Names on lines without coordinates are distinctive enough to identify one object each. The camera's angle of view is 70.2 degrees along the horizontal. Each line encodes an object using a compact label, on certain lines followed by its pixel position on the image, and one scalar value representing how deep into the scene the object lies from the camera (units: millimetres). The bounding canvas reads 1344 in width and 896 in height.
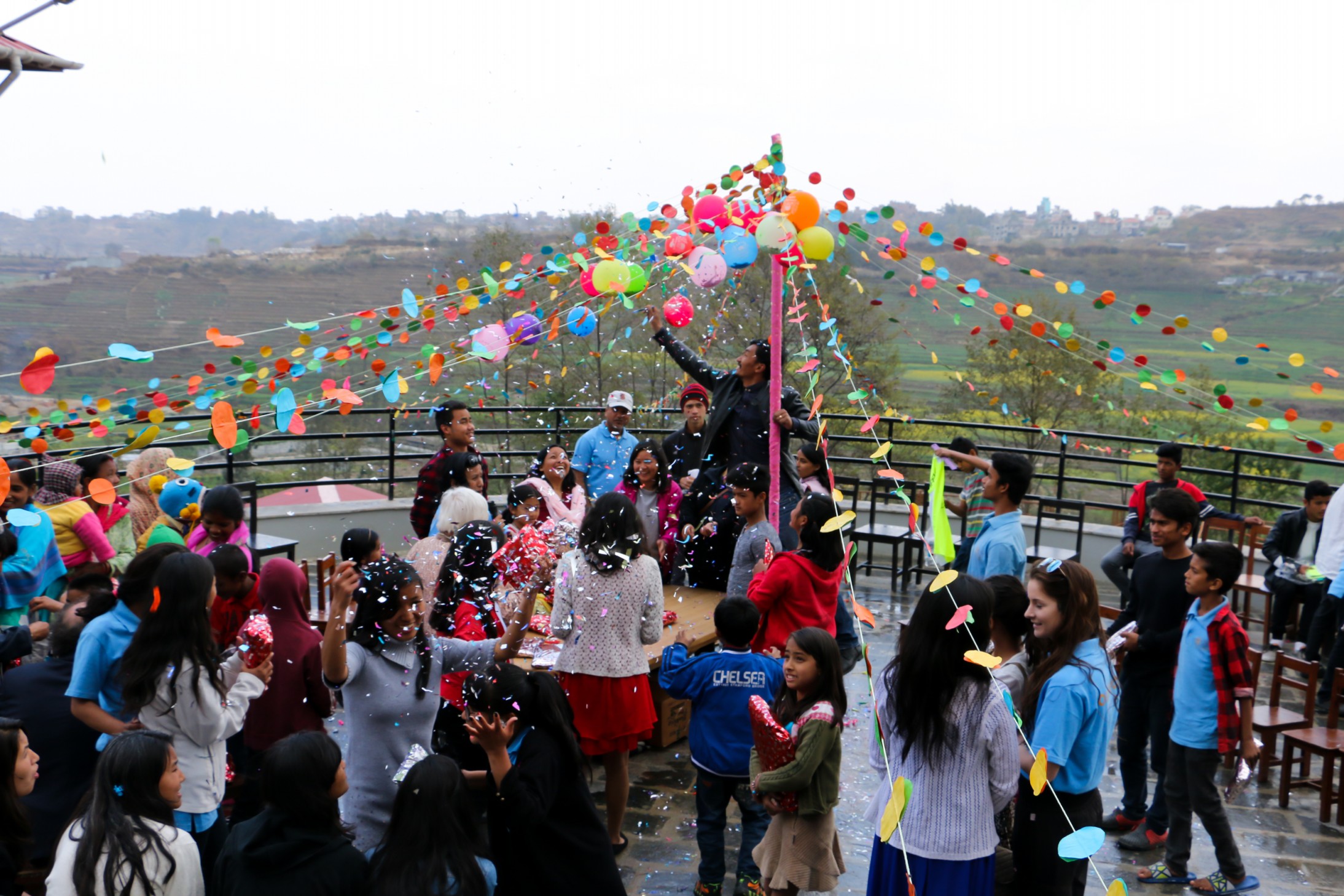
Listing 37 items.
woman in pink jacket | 5477
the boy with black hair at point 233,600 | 3336
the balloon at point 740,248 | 3959
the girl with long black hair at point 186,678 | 2611
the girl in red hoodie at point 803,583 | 3787
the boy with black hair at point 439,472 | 5008
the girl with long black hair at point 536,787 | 2408
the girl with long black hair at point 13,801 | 2254
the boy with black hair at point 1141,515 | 5953
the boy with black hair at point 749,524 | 4176
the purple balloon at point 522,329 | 4102
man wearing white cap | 6051
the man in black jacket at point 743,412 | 5348
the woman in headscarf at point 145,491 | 4512
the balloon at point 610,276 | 4043
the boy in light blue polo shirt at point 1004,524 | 3928
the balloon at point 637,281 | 4164
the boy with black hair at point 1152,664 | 3770
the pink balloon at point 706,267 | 4078
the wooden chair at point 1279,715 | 4426
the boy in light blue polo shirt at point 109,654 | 2697
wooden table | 4211
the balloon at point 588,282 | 4176
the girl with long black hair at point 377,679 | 2650
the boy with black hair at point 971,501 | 4777
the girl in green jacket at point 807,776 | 2891
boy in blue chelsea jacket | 3316
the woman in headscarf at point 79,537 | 4254
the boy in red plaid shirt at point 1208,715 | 3418
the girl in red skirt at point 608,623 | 3498
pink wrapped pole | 3848
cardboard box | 4559
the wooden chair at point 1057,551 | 7574
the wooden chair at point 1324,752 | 4238
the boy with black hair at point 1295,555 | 6270
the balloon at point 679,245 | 4289
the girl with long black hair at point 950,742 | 2363
